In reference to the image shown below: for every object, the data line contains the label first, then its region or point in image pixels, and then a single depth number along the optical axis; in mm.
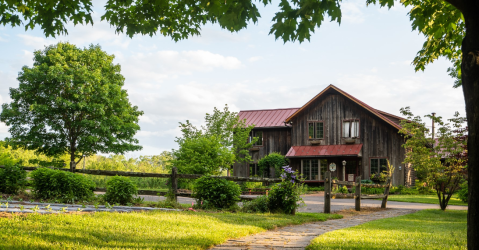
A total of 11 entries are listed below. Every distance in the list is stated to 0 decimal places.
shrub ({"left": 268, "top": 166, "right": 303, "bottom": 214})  11594
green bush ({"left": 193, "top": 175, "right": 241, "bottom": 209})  11930
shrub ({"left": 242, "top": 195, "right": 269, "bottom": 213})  11789
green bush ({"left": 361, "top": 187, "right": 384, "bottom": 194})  26731
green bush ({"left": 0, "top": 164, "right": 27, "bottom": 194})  13977
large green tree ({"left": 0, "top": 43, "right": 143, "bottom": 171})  30359
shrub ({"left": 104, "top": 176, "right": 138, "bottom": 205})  12172
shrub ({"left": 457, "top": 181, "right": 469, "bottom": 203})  18630
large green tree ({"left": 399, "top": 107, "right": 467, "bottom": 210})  15859
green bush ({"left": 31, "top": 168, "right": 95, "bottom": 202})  12625
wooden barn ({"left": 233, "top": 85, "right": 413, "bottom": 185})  31328
